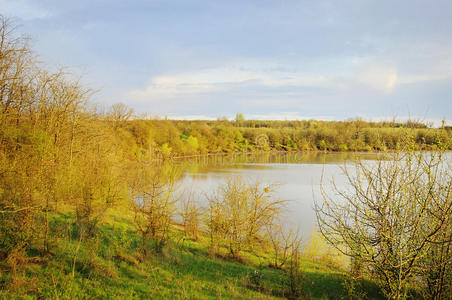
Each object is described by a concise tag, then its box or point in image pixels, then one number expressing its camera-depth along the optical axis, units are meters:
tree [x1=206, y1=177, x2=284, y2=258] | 10.16
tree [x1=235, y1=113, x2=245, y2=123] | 99.43
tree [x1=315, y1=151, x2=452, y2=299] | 4.83
